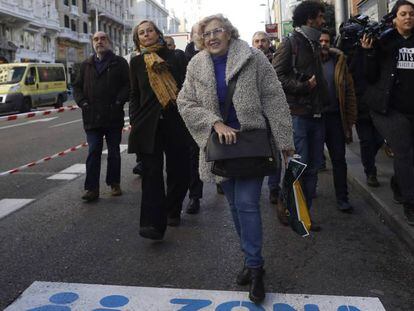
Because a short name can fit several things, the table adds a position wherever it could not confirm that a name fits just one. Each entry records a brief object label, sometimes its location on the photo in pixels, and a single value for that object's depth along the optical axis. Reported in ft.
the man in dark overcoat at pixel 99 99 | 19.25
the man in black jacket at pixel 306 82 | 14.85
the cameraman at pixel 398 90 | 14.15
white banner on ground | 10.35
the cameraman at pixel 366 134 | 18.95
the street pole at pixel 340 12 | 36.65
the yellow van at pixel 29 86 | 68.43
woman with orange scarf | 14.14
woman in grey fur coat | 10.51
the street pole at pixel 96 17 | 203.51
